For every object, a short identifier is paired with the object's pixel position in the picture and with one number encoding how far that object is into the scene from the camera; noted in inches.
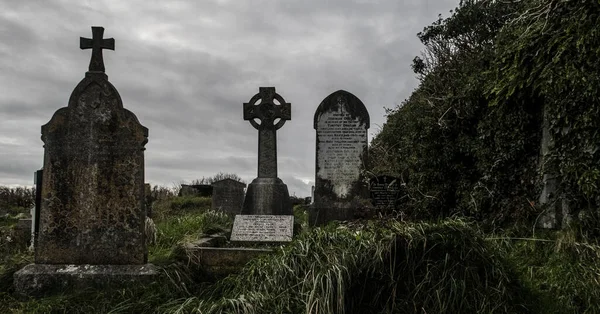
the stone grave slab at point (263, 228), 319.9
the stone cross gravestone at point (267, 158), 402.3
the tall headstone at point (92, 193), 237.6
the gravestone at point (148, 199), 469.8
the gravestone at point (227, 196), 589.9
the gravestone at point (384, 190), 463.5
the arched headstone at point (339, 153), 409.1
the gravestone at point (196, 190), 793.6
